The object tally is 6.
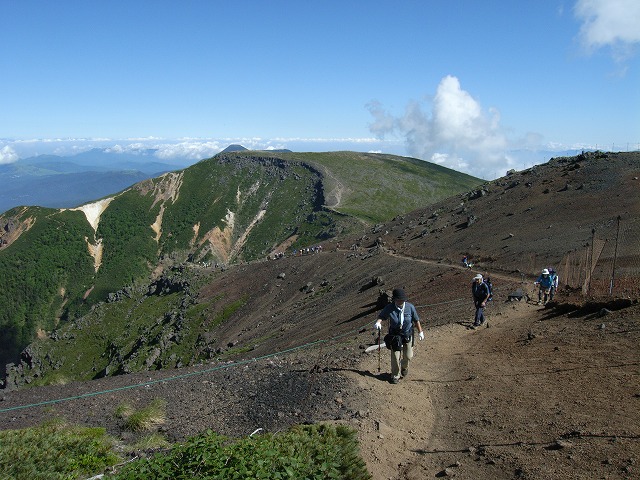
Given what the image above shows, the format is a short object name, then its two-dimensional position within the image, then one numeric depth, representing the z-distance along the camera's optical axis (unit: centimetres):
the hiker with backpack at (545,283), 1966
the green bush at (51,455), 722
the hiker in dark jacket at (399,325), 1093
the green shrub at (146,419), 1116
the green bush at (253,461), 571
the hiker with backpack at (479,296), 1648
